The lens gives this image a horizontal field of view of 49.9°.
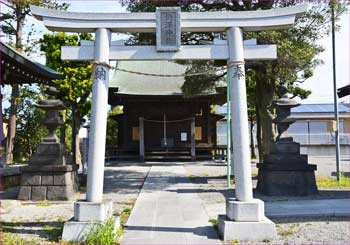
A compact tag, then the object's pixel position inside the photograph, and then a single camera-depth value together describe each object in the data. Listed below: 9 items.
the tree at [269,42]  11.52
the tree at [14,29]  19.23
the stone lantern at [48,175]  10.48
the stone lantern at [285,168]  10.89
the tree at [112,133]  31.10
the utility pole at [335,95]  13.68
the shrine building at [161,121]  24.92
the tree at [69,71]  17.33
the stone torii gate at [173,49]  6.39
